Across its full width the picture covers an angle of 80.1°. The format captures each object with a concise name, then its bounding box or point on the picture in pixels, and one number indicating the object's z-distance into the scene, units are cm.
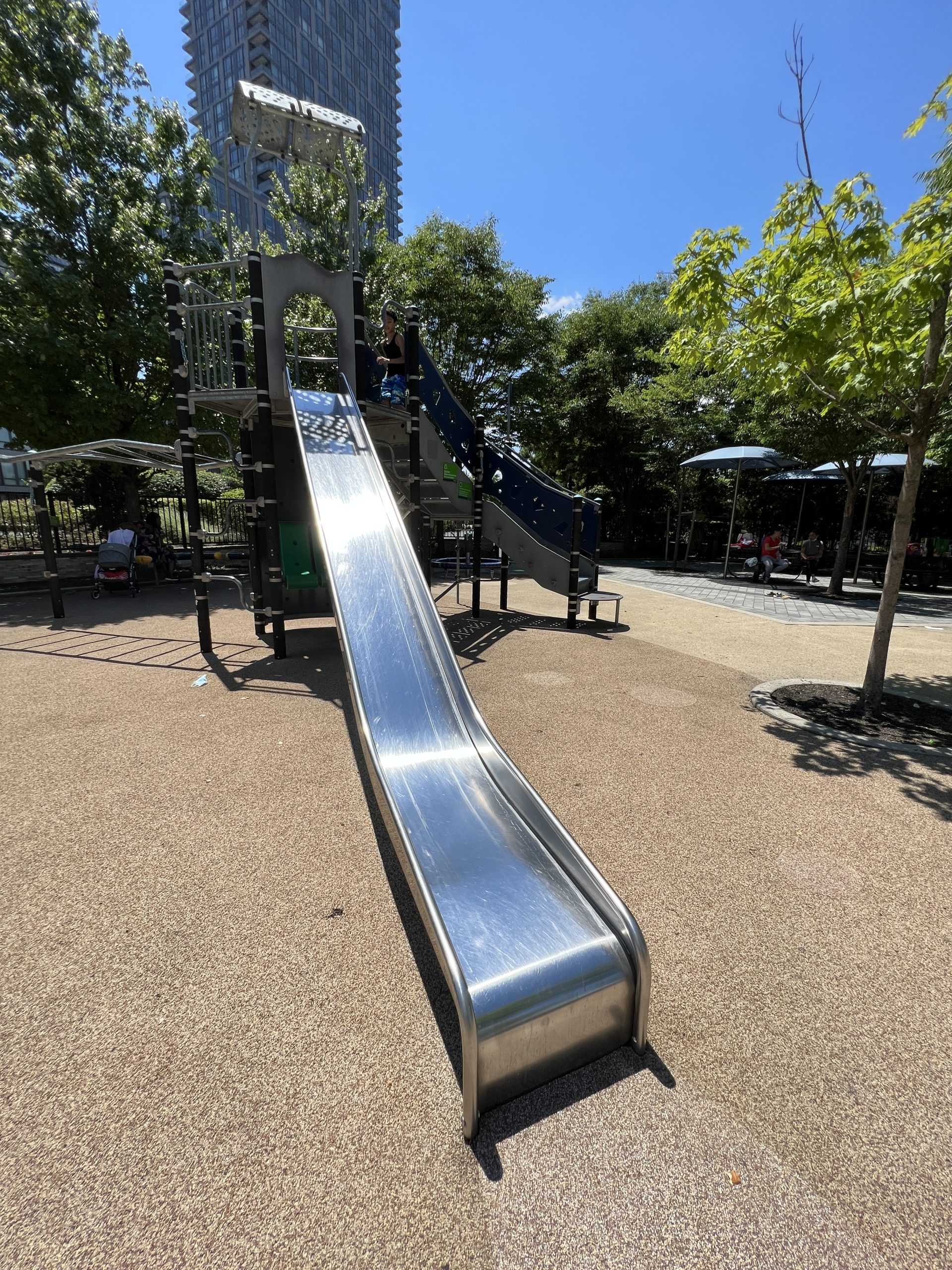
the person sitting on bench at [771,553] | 1788
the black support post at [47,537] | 899
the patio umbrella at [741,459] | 1587
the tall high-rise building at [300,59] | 7600
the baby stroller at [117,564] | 1185
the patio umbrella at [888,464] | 1465
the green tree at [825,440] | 1344
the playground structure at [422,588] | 200
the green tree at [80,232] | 1202
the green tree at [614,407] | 2278
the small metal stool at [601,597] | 912
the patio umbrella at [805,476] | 1741
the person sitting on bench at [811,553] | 1734
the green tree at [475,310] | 1998
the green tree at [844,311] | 444
